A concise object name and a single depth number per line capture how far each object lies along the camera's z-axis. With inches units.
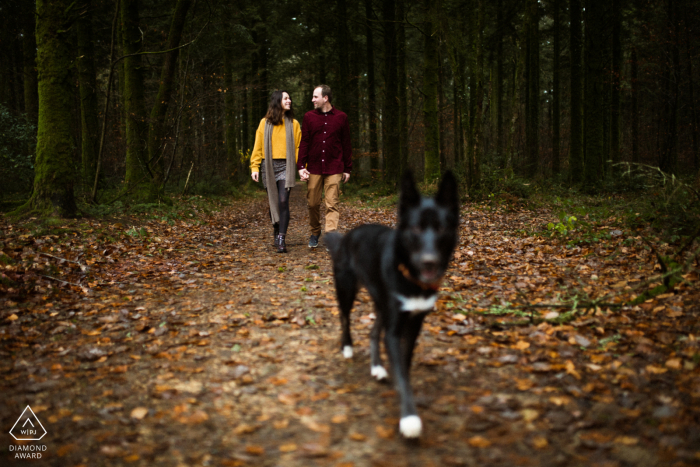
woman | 306.8
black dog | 87.9
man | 297.0
